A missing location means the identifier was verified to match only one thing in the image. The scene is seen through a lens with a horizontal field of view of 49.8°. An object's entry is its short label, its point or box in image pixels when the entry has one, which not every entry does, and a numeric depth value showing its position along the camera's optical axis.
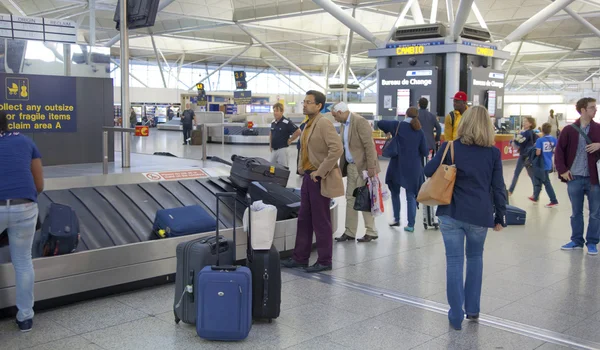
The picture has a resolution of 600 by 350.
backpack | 5.21
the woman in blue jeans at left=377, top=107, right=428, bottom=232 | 8.85
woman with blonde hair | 4.66
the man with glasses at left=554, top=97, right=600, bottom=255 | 7.40
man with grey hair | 7.72
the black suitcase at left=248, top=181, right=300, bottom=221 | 7.41
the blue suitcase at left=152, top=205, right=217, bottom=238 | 6.13
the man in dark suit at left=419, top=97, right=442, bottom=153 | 11.78
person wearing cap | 9.38
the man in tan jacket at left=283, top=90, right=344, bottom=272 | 6.33
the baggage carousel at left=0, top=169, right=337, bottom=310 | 5.15
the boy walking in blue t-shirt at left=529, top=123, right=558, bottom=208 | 11.67
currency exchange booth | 20.19
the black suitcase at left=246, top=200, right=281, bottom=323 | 4.84
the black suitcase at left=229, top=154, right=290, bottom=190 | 7.66
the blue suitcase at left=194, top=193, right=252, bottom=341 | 4.40
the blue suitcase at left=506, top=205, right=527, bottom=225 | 9.59
